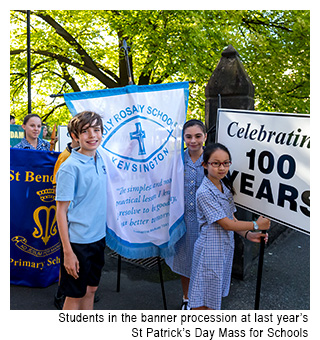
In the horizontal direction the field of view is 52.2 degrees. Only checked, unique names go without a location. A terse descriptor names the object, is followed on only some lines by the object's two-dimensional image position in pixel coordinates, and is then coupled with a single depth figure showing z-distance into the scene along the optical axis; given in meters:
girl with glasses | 2.40
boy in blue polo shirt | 2.17
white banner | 2.69
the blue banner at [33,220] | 3.37
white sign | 2.18
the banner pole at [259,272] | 2.31
